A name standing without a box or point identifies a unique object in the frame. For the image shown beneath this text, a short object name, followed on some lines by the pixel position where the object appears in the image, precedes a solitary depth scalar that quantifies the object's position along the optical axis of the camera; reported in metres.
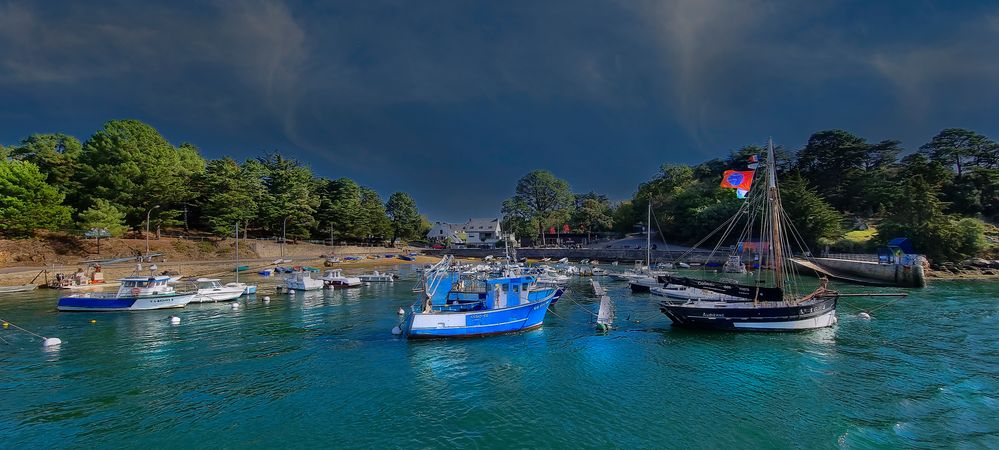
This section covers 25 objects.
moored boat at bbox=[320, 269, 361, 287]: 52.34
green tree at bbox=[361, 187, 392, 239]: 103.91
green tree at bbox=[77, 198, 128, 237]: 56.50
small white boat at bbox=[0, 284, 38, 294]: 42.72
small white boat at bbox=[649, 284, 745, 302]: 36.54
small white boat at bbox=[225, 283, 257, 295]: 43.42
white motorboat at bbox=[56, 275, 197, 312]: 33.31
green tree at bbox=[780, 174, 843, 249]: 72.44
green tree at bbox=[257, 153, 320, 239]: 83.31
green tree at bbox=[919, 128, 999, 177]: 87.25
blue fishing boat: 24.81
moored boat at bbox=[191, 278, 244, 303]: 38.69
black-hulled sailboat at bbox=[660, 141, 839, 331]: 26.38
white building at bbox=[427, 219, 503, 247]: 152.62
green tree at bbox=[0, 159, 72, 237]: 53.59
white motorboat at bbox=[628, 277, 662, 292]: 48.51
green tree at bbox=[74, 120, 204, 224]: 64.75
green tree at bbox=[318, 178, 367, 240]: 97.06
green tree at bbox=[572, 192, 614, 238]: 126.32
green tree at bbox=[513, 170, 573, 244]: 137.50
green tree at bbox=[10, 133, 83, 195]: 65.19
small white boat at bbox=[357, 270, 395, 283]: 58.34
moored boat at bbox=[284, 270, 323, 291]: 48.41
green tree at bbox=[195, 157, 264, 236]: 71.81
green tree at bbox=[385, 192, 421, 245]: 121.56
